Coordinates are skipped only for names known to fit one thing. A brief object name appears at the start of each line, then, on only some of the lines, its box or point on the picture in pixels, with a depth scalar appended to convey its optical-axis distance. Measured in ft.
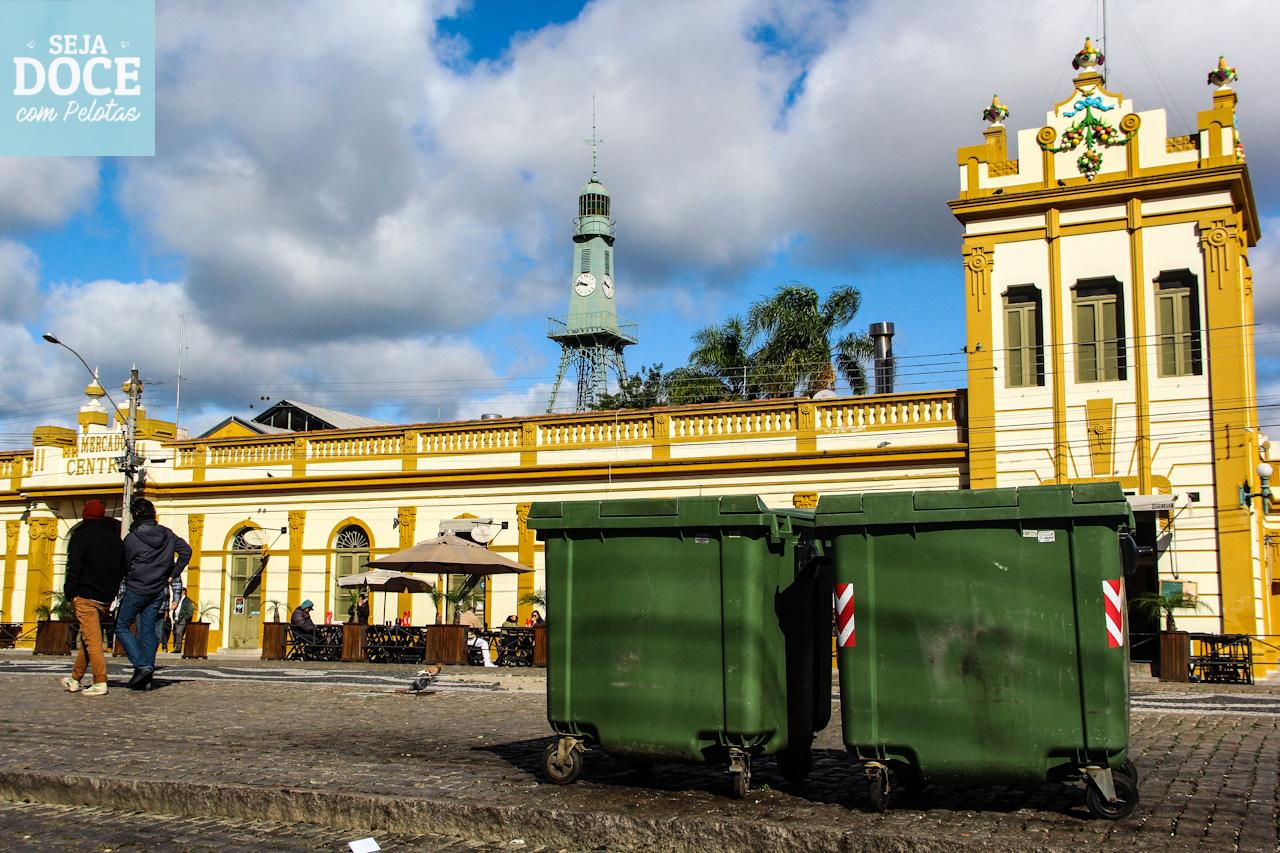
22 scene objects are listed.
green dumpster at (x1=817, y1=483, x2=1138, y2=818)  17.71
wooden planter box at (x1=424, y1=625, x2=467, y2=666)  60.39
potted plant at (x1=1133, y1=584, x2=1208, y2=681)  52.95
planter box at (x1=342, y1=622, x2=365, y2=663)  62.69
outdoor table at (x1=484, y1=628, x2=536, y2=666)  60.95
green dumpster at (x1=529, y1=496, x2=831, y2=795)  19.71
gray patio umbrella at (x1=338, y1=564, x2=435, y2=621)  71.61
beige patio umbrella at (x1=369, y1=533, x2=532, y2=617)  62.64
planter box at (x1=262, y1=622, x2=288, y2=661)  65.26
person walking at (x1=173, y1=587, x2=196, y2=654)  82.28
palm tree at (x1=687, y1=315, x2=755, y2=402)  105.91
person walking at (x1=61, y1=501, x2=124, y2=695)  33.22
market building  60.90
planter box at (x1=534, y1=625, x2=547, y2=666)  59.26
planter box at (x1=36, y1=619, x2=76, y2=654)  66.69
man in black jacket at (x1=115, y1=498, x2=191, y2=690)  33.73
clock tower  217.15
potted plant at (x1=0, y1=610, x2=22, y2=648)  92.50
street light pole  85.81
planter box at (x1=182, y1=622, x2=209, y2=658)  64.75
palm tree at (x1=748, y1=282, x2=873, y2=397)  99.60
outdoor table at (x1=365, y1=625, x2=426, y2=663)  62.23
